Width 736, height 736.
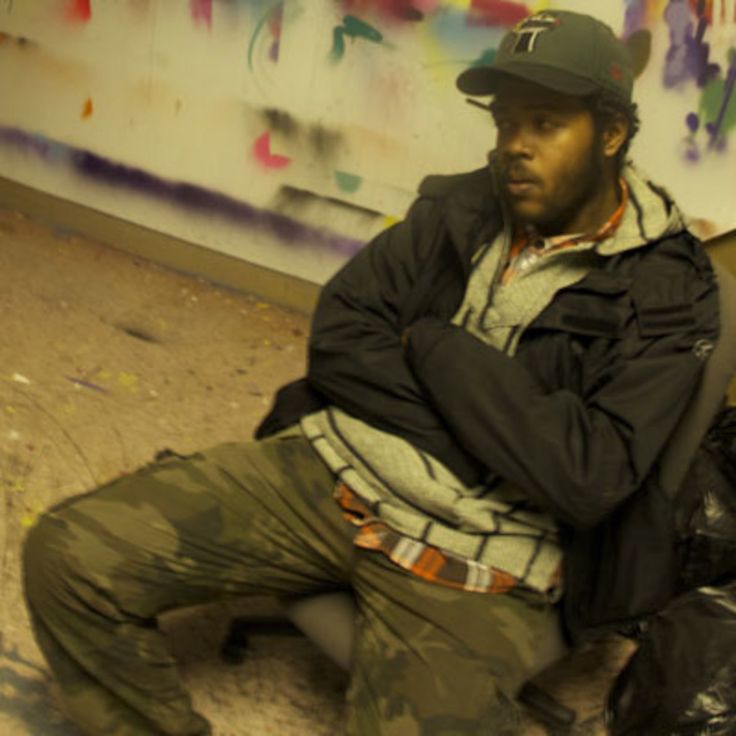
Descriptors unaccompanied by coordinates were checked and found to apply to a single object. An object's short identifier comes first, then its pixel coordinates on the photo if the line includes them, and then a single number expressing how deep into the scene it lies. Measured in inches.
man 77.9
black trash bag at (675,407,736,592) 95.7
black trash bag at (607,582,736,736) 80.0
